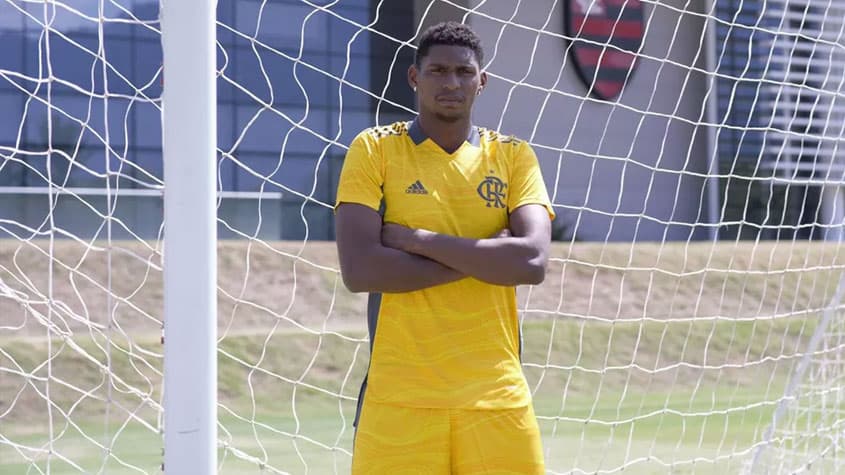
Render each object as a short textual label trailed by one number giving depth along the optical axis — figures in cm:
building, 3312
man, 465
